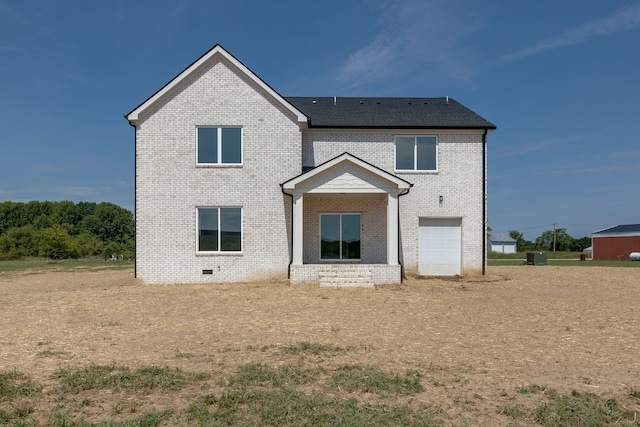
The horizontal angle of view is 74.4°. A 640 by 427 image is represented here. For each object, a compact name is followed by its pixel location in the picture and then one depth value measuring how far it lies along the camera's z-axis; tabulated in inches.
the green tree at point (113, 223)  3678.6
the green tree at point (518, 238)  4124.3
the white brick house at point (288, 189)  645.3
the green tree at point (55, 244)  2187.5
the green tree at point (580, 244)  3280.0
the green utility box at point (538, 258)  1063.6
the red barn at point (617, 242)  1994.3
